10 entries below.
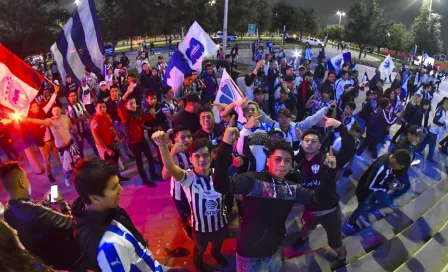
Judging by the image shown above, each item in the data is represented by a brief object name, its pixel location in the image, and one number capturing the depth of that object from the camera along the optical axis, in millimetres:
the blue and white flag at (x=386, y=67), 11852
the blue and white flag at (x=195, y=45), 7715
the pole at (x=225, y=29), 16075
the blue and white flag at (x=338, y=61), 11094
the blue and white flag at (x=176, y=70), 7520
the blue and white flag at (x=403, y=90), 10455
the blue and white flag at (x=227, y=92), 5629
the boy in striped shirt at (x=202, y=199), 3355
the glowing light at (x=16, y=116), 4933
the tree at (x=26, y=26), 15898
